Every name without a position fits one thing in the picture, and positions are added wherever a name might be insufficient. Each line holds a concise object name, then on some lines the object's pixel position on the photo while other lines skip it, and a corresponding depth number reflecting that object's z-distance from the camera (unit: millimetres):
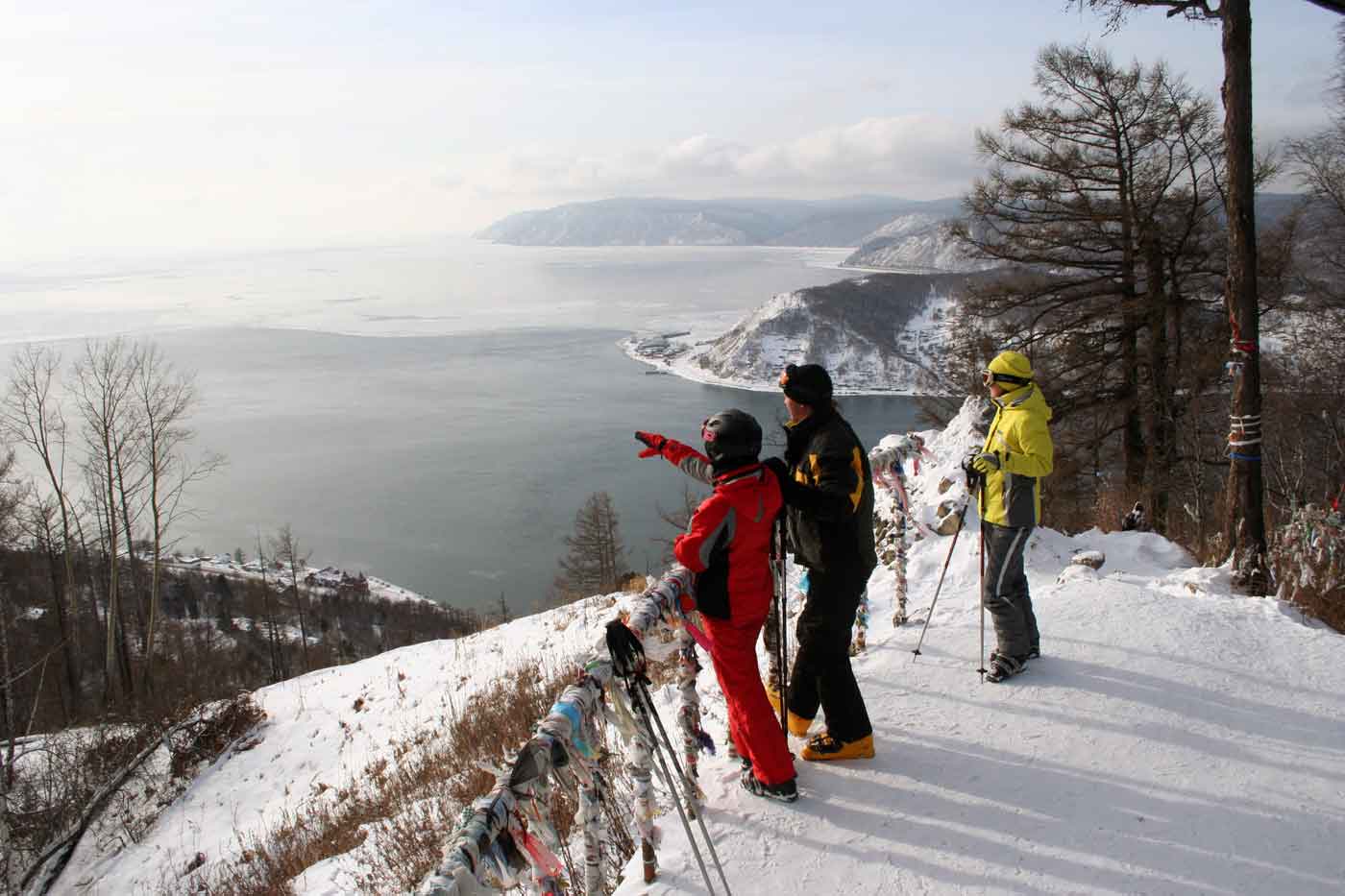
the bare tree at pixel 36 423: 18062
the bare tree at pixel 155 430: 19844
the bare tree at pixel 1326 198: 15664
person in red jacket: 2939
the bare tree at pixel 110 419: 19000
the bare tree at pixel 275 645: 34125
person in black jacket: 3152
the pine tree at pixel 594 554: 29859
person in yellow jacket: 3982
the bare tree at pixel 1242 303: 5219
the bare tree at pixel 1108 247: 11891
